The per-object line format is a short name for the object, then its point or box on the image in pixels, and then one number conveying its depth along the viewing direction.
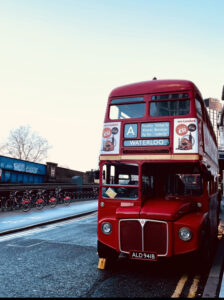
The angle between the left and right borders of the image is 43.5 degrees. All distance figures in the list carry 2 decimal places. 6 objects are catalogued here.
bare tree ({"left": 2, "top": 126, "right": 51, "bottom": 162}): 59.47
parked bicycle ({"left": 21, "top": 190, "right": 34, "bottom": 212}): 17.33
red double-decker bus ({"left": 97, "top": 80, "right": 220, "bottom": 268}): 5.37
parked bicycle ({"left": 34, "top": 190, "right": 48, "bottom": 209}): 18.63
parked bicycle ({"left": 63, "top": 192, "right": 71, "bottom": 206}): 23.04
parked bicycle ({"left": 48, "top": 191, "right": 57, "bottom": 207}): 21.17
